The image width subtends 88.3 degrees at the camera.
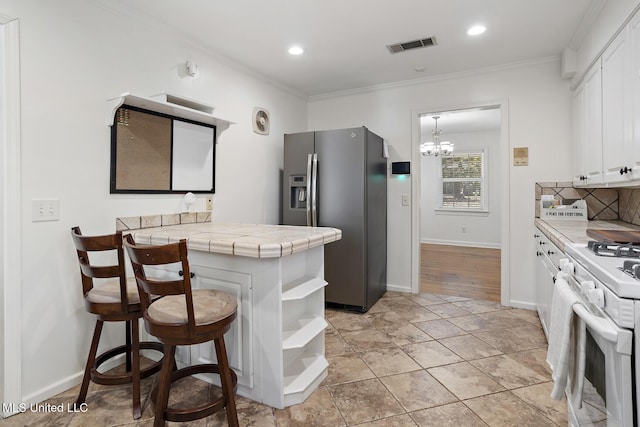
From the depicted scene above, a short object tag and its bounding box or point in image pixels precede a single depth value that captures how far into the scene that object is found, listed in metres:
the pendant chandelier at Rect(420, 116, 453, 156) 6.05
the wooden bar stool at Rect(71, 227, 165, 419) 1.64
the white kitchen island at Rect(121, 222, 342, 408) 1.73
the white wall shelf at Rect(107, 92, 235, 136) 2.14
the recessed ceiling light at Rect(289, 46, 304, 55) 2.98
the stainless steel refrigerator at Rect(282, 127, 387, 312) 3.25
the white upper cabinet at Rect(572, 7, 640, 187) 1.82
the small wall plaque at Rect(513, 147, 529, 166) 3.31
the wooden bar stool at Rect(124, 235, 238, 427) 1.36
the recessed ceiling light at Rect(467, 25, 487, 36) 2.62
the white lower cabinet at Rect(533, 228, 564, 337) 2.23
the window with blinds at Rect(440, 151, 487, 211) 6.99
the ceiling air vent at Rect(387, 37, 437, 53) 2.84
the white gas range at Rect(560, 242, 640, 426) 0.96
